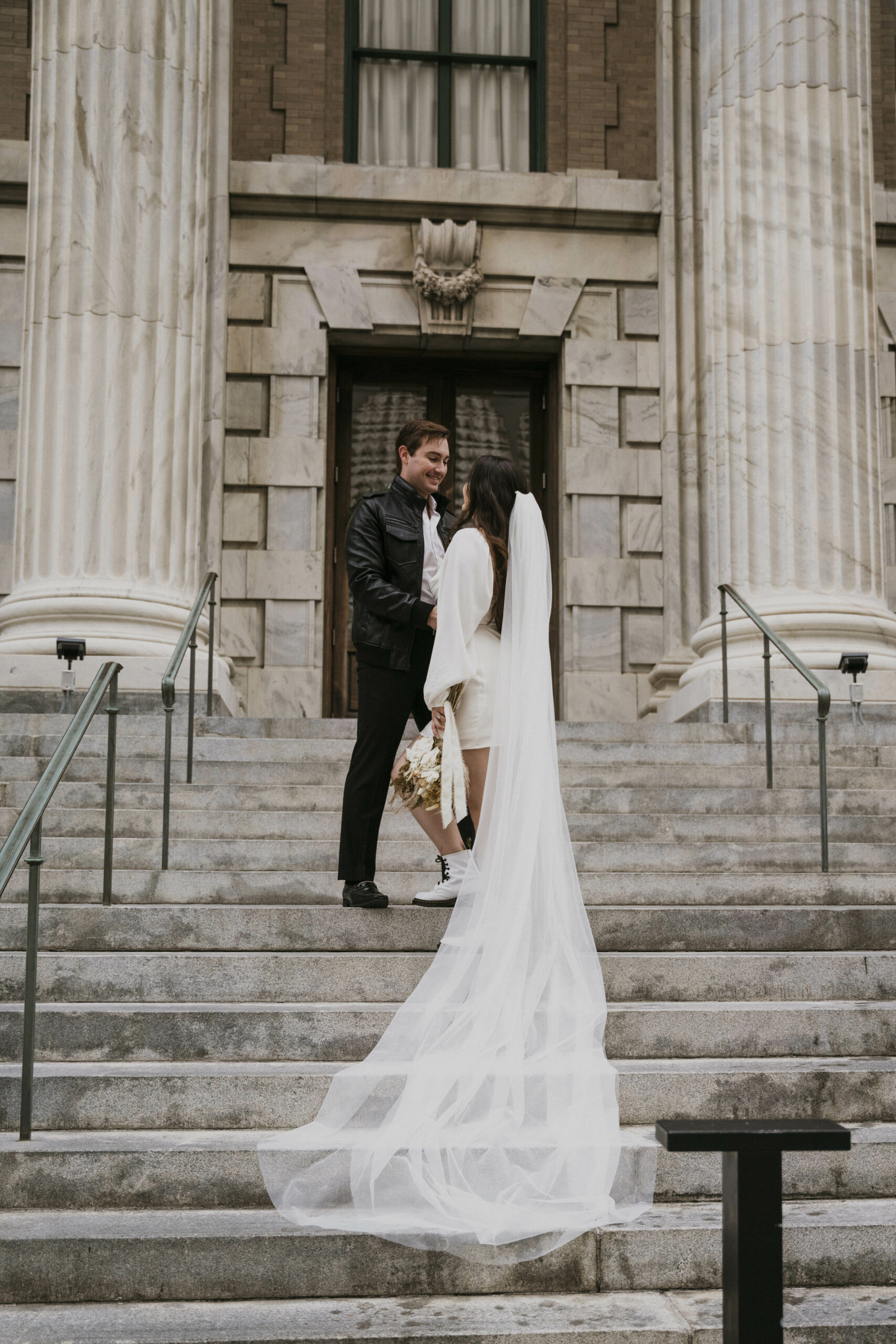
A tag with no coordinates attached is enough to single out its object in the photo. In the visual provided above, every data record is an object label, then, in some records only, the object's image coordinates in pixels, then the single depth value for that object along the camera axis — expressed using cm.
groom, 612
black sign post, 248
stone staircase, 389
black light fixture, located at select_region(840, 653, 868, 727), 1023
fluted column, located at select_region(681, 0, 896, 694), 1122
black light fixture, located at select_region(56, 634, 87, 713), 1007
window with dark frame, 1476
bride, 408
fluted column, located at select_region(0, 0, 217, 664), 1077
